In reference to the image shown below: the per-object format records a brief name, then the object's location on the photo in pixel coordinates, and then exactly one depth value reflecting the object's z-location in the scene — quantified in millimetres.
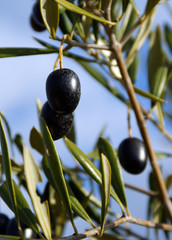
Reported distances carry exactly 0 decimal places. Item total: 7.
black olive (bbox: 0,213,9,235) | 487
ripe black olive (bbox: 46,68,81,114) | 410
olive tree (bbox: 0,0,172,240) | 393
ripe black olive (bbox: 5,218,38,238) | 445
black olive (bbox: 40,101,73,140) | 424
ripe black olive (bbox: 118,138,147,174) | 486
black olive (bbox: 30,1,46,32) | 506
